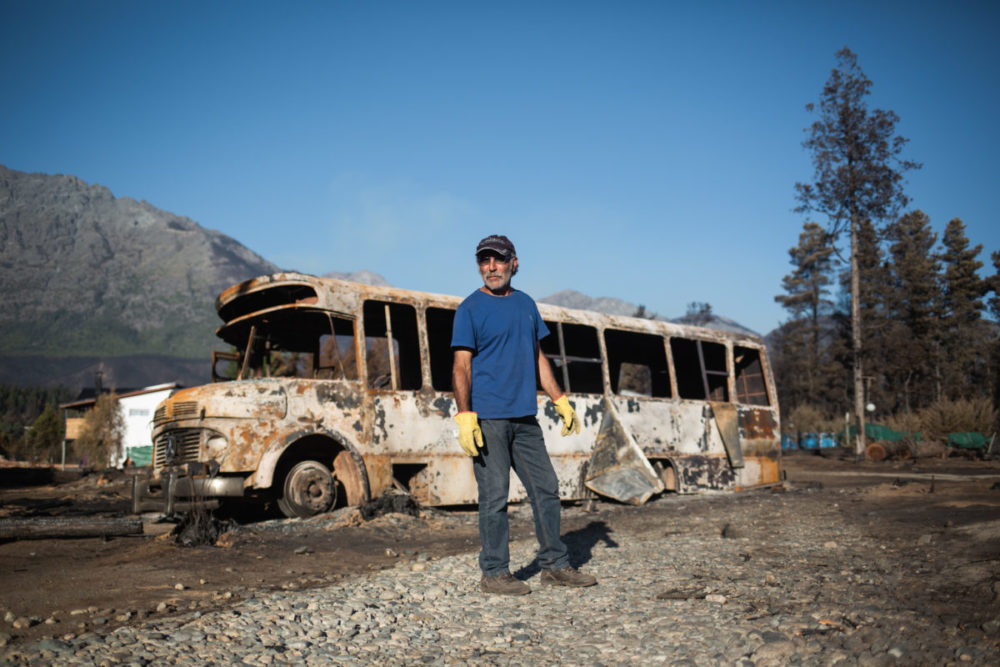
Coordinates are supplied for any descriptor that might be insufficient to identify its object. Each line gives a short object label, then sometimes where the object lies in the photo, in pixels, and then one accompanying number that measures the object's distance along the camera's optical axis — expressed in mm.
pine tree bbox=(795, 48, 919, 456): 27859
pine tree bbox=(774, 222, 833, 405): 57094
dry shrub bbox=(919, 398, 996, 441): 25547
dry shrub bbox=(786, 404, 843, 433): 37844
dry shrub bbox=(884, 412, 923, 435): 27723
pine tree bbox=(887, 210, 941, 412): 43406
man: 4055
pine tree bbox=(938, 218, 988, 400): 47906
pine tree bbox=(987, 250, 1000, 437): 46738
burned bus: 7258
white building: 50781
